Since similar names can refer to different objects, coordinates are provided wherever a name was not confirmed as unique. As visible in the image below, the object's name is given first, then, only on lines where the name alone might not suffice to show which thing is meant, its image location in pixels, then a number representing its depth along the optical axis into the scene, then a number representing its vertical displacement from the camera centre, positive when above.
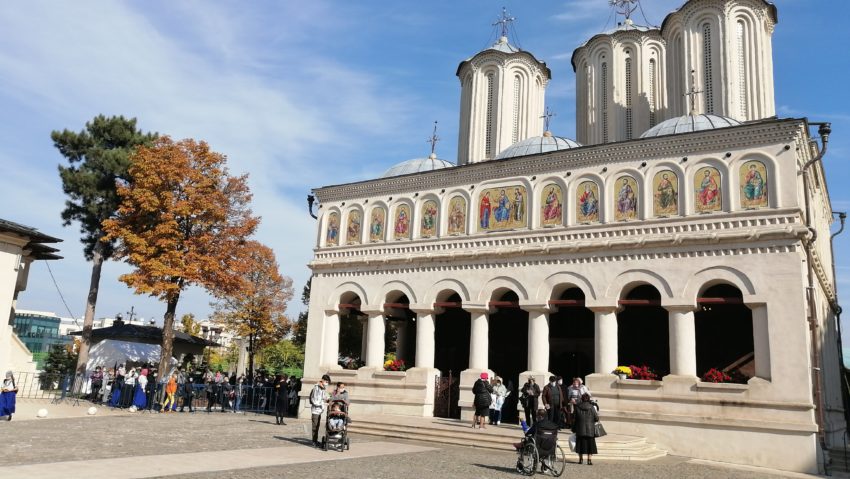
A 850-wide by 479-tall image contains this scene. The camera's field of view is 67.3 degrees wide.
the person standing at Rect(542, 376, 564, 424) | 17.03 -0.69
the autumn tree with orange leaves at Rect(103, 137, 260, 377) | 26.20 +5.49
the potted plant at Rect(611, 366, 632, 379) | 18.09 +0.21
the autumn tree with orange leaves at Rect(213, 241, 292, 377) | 41.09 +3.06
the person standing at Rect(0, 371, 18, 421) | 18.53 -1.43
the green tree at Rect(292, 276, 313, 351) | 44.41 +2.50
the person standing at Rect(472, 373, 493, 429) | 18.12 -0.74
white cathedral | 16.72 +3.83
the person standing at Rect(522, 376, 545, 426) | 17.92 -0.62
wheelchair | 12.09 -1.44
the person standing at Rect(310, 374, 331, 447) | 15.41 -0.92
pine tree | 30.42 +8.19
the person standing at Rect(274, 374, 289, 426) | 21.52 -1.25
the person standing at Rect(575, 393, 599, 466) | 13.67 -0.99
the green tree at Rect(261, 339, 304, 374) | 53.53 +0.50
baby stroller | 14.48 -1.34
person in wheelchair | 12.09 -1.18
